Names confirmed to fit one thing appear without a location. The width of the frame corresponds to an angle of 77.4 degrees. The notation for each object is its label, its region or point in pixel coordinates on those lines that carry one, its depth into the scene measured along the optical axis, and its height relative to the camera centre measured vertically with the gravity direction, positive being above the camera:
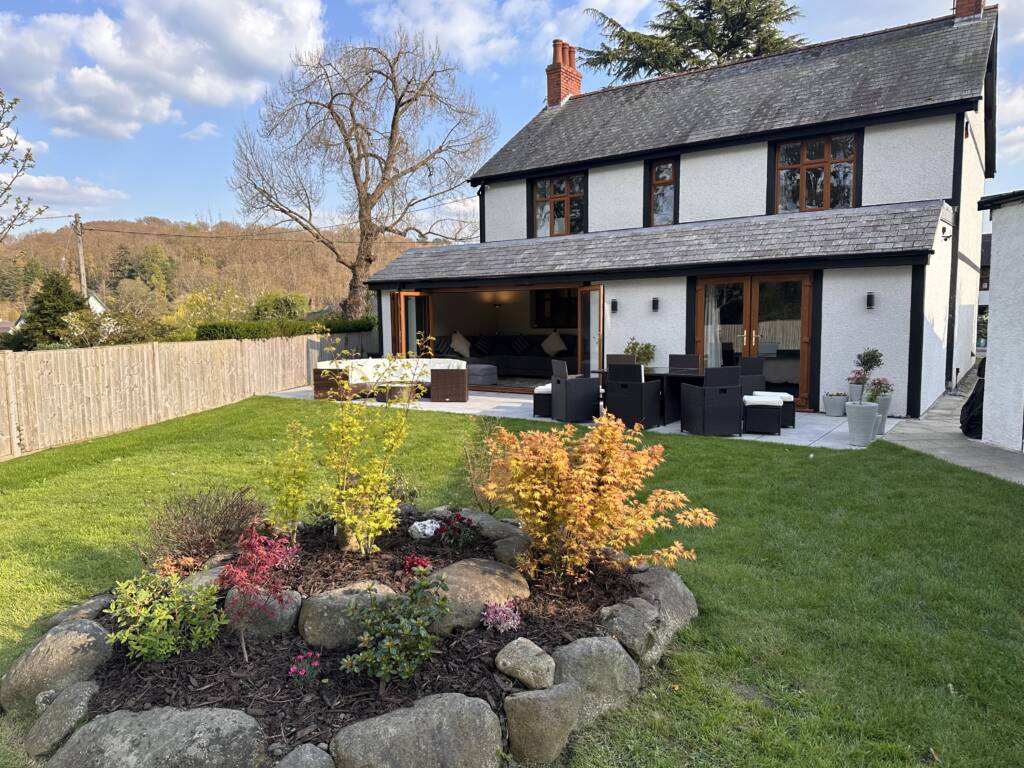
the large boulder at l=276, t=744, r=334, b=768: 2.42 -1.61
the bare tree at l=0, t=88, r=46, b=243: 7.92 +2.13
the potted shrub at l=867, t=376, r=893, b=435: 9.01 -0.87
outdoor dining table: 9.80 -0.76
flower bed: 2.62 -1.49
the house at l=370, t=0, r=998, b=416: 10.62 +2.56
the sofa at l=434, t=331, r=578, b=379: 17.23 -0.47
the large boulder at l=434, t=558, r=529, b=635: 3.34 -1.38
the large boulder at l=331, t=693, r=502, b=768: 2.50 -1.61
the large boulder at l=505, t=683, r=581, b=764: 2.71 -1.66
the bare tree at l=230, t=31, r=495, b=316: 21.75 +6.90
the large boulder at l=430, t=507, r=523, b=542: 4.44 -1.34
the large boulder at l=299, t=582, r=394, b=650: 3.21 -1.44
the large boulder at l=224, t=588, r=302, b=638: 3.29 -1.44
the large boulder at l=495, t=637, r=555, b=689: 2.92 -1.51
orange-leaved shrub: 3.61 -0.91
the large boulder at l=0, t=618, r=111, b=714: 3.07 -1.60
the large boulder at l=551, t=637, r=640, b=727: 2.97 -1.60
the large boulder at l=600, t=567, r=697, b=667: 3.33 -1.54
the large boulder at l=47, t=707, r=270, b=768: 2.46 -1.59
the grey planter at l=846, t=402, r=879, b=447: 8.16 -1.09
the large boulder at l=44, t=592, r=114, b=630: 3.62 -1.56
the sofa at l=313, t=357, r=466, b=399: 12.53 -0.65
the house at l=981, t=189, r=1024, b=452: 7.68 +0.10
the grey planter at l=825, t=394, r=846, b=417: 10.45 -1.13
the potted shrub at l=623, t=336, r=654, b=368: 12.52 -0.30
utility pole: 25.14 +3.82
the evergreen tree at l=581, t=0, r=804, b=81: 23.84 +11.46
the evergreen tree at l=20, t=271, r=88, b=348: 14.87 +0.55
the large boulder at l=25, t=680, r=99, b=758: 2.73 -1.67
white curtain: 11.93 +0.10
